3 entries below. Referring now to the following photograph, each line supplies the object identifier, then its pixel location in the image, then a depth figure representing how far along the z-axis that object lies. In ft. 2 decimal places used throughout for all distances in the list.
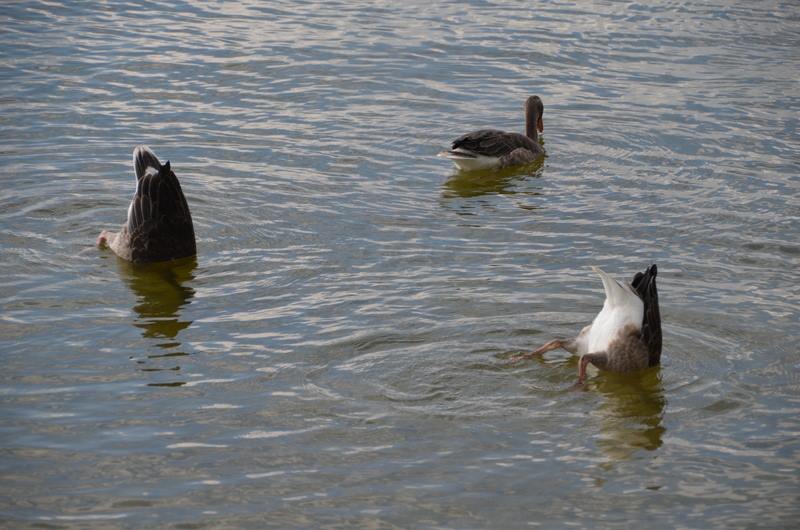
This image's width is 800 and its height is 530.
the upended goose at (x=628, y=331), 30.68
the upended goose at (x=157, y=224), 38.63
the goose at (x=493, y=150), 49.02
